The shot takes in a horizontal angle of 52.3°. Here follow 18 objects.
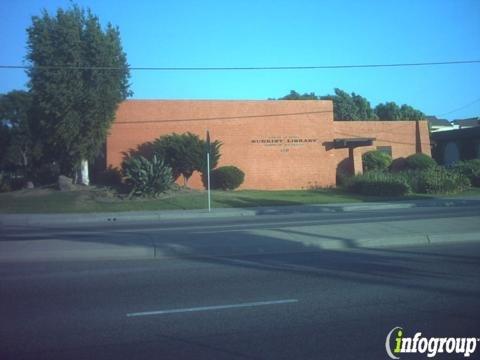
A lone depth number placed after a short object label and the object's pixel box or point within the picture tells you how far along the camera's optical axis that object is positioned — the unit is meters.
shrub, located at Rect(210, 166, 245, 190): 31.44
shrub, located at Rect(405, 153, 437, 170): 37.82
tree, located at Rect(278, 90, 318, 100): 82.78
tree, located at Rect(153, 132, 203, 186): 29.64
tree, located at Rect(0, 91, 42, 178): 42.84
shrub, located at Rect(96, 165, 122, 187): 31.13
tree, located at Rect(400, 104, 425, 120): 67.12
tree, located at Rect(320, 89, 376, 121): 68.88
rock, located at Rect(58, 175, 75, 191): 27.71
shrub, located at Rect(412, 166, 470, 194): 29.03
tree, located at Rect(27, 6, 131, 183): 26.55
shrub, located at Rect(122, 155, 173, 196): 25.77
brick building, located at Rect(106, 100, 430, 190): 32.41
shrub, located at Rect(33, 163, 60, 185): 41.03
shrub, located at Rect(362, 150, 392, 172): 38.56
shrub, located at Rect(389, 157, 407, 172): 40.03
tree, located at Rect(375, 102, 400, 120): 69.38
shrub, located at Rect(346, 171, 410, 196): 28.31
